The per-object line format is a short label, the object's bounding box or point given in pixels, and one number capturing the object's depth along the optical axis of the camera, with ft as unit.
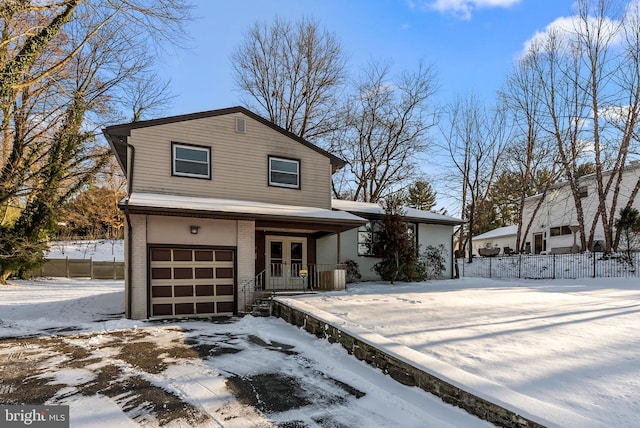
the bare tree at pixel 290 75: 83.61
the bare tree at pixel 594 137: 60.59
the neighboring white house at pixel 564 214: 69.15
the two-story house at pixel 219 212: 33.73
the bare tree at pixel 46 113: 30.27
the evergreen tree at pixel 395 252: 47.83
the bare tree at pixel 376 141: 87.86
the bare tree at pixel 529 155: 73.61
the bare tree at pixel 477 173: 83.97
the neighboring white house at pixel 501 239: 101.24
